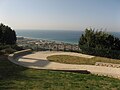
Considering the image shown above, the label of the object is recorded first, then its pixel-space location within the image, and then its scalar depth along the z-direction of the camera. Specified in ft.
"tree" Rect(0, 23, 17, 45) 44.44
